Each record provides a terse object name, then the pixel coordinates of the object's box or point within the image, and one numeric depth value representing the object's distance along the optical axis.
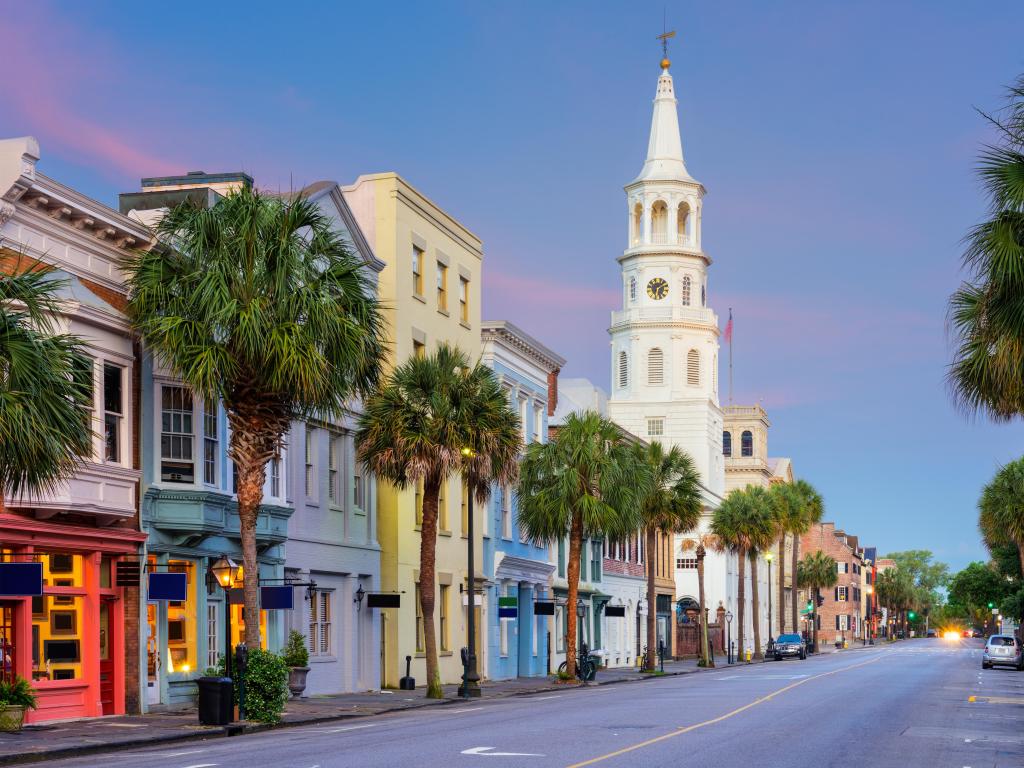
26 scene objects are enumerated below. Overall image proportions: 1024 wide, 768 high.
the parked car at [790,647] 89.12
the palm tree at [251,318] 28.30
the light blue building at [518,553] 53.16
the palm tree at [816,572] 139.88
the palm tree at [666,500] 63.50
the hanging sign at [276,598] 34.78
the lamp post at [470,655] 39.25
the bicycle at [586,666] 51.34
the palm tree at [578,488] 50.25
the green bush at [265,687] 27.56
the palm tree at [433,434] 36.88
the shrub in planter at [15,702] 24.33
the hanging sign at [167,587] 30.47
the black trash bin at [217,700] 26.52
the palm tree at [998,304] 23.03
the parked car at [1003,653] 63.88
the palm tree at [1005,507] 70.62
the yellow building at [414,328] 44.22
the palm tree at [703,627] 75.06
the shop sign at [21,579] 25.48
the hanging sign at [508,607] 47.59
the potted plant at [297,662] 36.06
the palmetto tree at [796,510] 101.50
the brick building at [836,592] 180.00
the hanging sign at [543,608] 55.22
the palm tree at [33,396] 18.86
